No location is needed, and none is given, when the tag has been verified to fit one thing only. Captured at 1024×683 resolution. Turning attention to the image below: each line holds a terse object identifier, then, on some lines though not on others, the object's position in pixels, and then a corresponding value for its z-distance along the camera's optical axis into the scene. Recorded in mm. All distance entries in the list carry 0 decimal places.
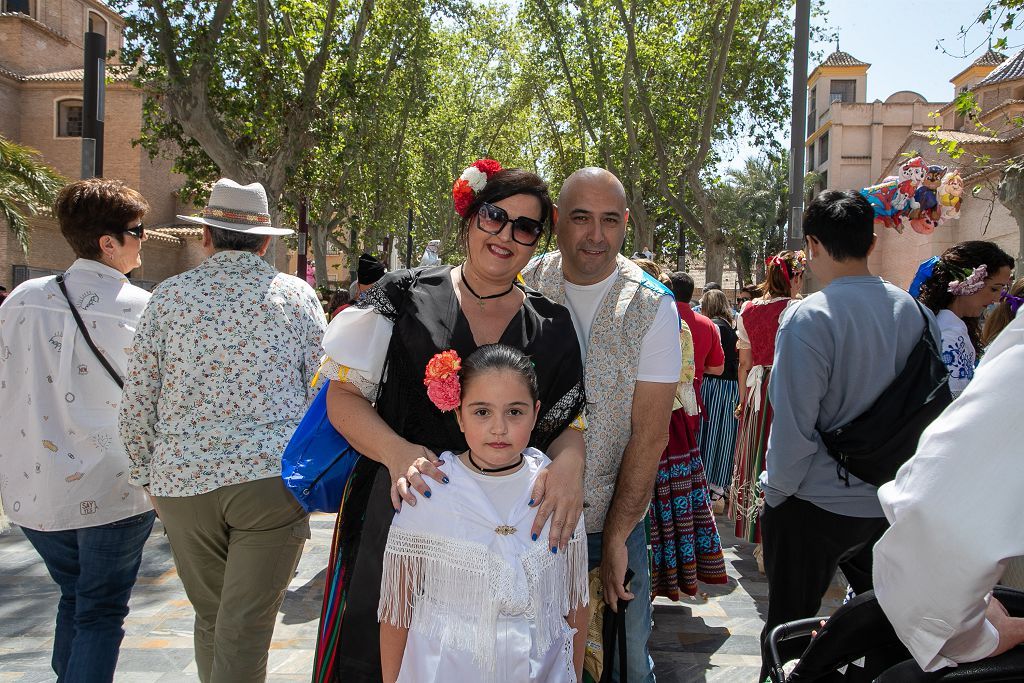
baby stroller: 1658
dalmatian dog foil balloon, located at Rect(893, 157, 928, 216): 4508
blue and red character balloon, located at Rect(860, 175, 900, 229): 4367
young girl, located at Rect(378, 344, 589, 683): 2250
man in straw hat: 2971
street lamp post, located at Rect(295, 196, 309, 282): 15555
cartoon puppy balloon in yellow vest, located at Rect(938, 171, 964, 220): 4604
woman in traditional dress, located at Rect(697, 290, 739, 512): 7773
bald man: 2941
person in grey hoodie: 3156
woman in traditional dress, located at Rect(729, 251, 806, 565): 5824
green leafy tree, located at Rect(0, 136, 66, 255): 14375
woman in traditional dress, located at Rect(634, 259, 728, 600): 4473
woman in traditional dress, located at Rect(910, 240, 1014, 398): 4242
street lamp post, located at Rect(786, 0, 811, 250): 9188
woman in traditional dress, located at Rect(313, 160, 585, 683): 2419
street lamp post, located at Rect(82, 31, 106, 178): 6383
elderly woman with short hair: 3172
